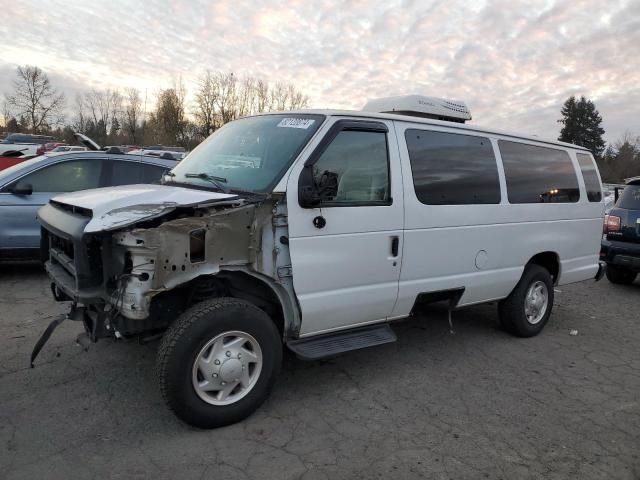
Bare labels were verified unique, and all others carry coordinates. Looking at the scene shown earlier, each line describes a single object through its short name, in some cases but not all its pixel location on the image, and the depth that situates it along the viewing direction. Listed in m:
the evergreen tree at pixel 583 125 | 59.21
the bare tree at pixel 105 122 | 64.69
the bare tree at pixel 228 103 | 47.59
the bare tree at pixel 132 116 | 63.56
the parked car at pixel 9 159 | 10.48
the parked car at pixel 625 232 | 7.43
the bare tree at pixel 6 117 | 63.03
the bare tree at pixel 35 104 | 59.19
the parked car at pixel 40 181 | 6.34
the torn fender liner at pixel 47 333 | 3.42
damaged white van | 3.02
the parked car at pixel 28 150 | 16.86
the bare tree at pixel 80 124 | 63.78
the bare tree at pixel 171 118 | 54.22
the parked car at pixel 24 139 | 29.26
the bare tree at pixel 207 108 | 47.53
